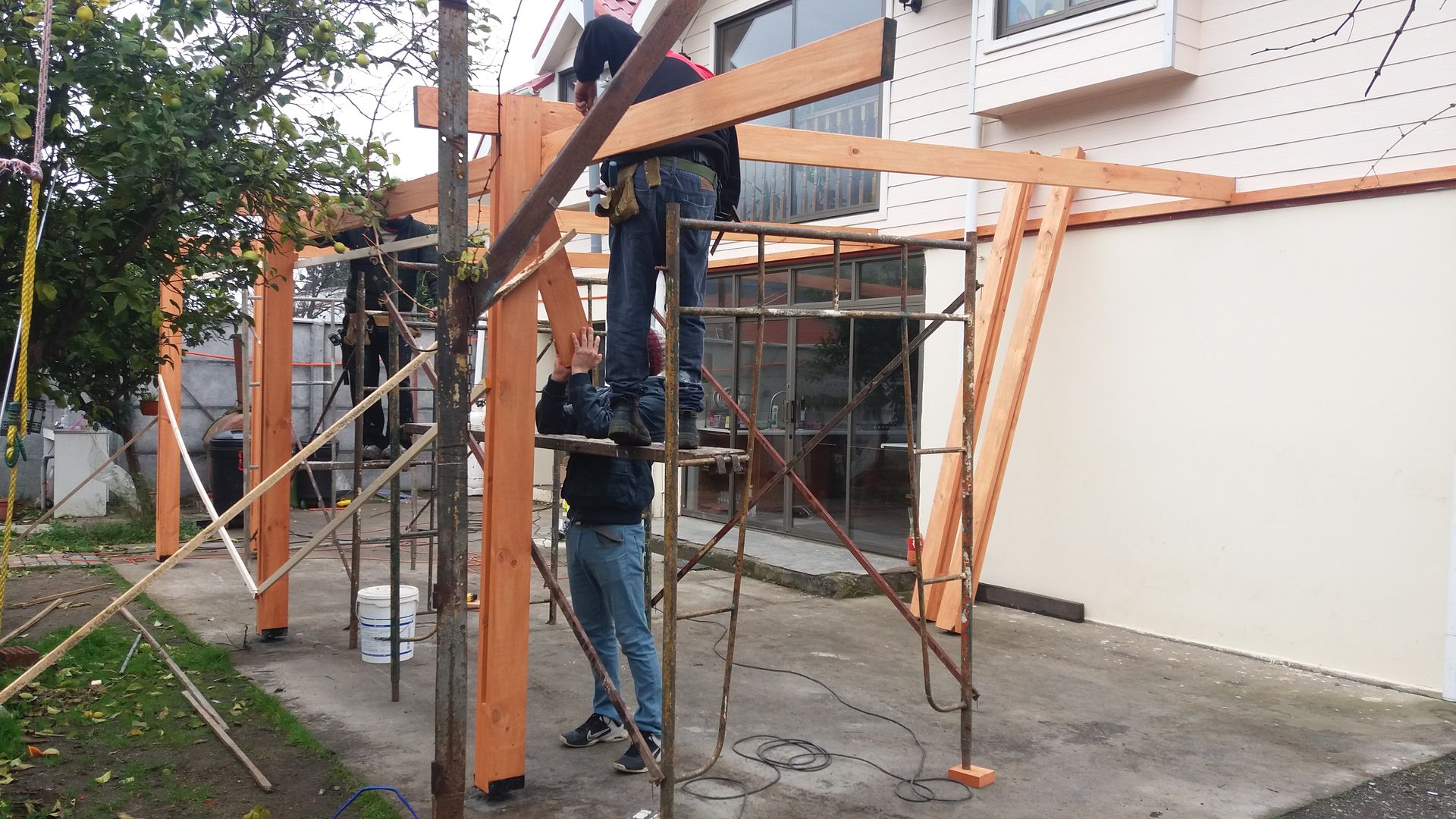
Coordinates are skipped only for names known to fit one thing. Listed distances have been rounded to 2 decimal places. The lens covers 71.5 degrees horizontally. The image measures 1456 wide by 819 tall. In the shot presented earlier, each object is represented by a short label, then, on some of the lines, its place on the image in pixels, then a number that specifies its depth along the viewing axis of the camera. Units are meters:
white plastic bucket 6.12
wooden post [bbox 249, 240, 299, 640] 6.65
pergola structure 3.11
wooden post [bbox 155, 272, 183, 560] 9.44
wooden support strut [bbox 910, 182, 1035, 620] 7.55
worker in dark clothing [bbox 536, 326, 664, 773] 4.47
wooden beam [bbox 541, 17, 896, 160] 3.08
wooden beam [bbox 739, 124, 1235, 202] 4.85
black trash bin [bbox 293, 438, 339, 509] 13.59
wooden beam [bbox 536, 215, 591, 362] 4.22
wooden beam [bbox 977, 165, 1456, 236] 5.88
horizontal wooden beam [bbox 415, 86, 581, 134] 4.02
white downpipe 8.11
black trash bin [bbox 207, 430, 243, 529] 12.49
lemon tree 3.67
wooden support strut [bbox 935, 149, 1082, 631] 7.41
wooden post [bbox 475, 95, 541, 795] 4.17
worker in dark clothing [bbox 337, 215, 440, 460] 6.87
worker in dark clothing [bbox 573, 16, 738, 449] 4.02
